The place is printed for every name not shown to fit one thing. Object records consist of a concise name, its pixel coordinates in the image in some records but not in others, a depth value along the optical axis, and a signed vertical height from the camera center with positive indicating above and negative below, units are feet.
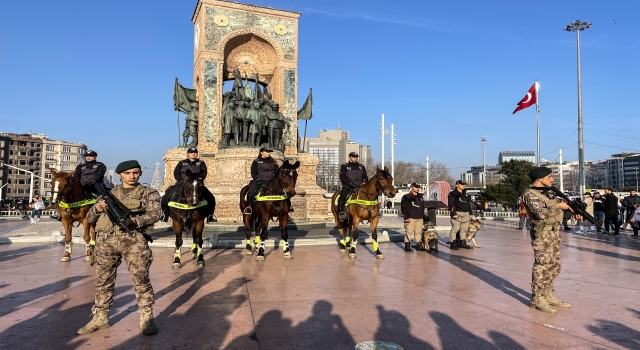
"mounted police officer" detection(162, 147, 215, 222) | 32.42 +1.99
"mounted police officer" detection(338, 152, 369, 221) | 36.99 +1.99
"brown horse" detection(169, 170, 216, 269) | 29.04 -0.87
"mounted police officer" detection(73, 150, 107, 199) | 32.22 +1.75
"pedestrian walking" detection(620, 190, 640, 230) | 59.65 +0.36
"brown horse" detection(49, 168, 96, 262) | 30.37 -0.53
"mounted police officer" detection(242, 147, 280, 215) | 35.68 +2.27
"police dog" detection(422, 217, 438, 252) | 38.63 -2.94
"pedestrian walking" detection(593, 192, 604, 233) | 62.39 -0.39
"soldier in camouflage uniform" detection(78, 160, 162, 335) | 16.30 -2.01
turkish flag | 99.09 +23.20
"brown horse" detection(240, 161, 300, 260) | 33.71 -0.08
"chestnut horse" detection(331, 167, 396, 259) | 33.50 -0.08
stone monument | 61.62 +14.55
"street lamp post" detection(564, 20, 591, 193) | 89.26 +11.77
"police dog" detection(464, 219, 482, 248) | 41.26 -2.36
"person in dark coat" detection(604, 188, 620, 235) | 57.57 -0.59
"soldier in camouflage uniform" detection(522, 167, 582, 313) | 19.62 -1.64
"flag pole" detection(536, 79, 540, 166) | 111.69 +19.12
